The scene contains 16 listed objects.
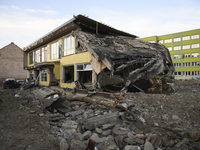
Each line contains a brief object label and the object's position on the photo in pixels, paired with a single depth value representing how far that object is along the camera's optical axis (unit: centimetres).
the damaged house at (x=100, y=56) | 906
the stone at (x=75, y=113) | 635
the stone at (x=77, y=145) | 361
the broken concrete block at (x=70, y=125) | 518
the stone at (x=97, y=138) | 409
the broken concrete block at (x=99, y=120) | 492
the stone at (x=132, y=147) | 361
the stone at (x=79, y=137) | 427
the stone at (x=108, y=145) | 370
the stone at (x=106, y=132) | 447
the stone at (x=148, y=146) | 366
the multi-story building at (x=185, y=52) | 3412
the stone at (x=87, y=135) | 439
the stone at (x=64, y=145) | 361
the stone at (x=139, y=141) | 394
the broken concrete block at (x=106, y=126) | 471
